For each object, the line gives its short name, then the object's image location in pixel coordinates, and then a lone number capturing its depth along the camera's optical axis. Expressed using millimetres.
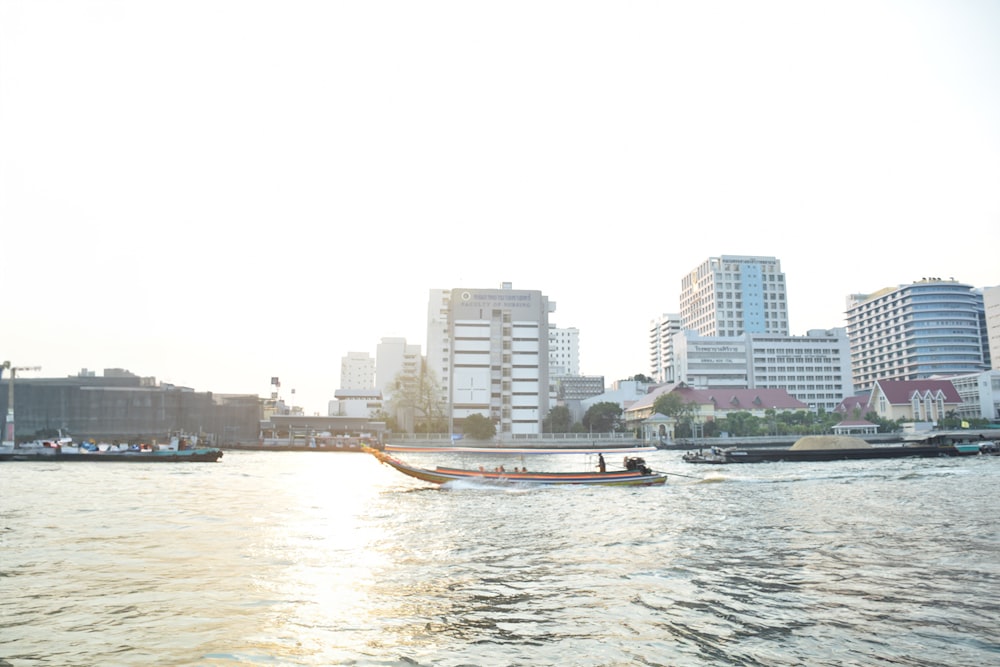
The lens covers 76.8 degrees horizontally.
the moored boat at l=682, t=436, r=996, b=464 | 64312
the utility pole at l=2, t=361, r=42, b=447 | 78000
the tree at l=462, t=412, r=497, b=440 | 108250
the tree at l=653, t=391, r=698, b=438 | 114062
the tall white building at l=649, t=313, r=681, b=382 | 185550
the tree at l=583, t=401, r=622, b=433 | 116562
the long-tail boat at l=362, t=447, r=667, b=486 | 36156
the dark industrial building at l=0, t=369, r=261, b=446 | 96062
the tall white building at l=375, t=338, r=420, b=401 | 195500
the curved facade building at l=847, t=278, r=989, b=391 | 155375
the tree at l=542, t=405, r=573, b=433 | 118562
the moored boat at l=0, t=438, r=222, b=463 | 70375
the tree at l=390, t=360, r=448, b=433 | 123125
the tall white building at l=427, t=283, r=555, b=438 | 118750
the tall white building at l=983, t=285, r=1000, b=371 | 139875
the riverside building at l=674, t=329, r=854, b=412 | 160625
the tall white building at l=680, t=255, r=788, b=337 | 185000
